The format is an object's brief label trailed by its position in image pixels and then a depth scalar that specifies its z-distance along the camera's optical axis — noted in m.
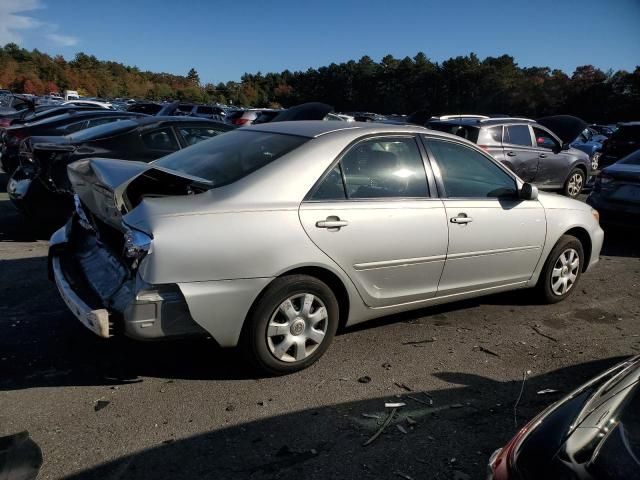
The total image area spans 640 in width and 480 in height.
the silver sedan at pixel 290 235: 3.17
